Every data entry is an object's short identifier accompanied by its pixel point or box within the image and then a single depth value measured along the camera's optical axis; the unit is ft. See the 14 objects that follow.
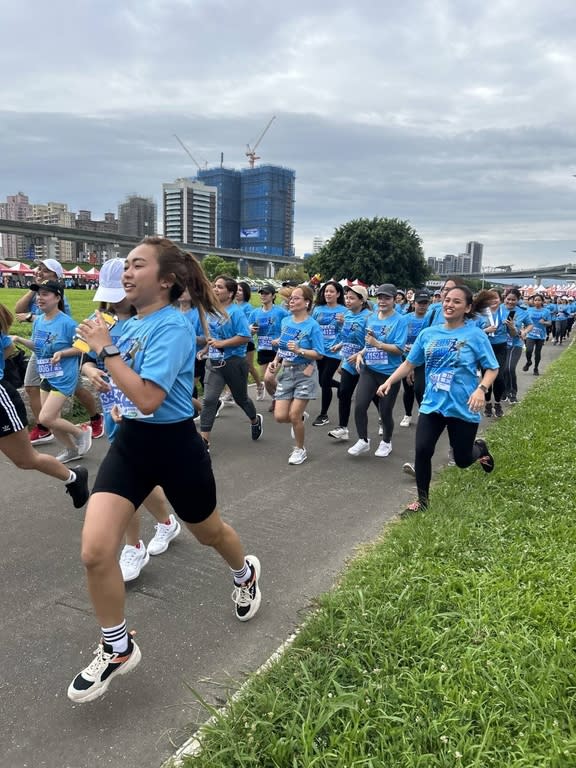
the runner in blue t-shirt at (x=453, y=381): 15.70
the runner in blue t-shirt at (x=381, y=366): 22.02
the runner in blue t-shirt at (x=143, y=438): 8.31
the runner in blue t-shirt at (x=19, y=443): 13.24
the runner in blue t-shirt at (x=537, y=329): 48.14
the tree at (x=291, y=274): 283.63
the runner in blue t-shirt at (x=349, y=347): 24.61
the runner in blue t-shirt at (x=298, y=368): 20.92
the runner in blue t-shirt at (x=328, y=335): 27.35
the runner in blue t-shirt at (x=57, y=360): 19.89
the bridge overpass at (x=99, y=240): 267.59
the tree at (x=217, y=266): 264.52
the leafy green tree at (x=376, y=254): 185.57
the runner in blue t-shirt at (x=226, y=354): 22.43
